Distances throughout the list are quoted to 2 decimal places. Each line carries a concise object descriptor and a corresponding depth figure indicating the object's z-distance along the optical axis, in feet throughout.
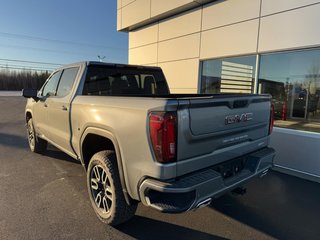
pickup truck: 7.61
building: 16.81
